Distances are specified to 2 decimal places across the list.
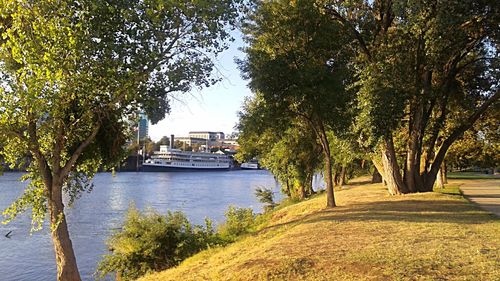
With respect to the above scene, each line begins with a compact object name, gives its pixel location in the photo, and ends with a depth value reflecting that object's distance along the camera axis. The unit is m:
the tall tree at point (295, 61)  16.47
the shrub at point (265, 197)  34.28
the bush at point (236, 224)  16.95
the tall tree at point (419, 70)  16.89
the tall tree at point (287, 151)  18.41
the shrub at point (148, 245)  14.38
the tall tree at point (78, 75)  8.66
